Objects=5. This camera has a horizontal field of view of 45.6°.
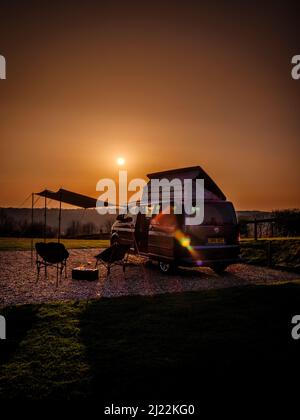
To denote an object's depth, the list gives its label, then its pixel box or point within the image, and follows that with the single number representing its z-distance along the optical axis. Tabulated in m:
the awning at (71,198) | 13.13
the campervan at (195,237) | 9.30
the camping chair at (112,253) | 9.68
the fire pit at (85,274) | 9.44
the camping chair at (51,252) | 9.23
